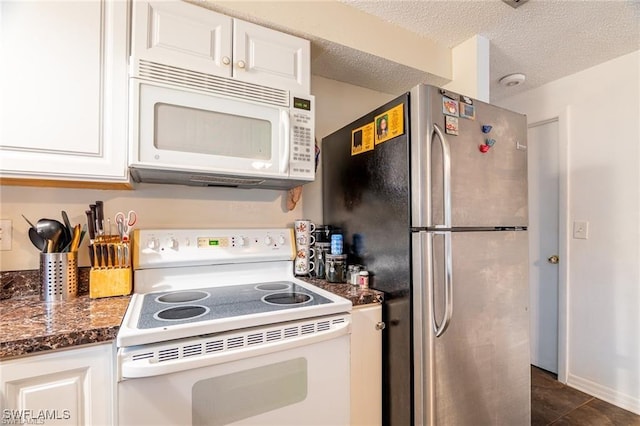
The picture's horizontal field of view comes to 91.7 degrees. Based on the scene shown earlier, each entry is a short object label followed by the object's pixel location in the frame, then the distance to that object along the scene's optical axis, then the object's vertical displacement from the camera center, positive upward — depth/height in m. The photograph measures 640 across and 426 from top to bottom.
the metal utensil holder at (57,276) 1.22 -0.25
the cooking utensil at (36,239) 1.29 -0.10
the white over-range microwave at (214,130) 1.21 +0.36
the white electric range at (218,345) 0.92 -0.43
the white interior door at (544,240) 2.45 -0.20
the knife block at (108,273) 1.29 -0.25
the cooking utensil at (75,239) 1.31 -0.10
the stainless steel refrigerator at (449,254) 1.25 -0.17
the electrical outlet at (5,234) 1.30 -0.08
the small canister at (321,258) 1.73 -0.24
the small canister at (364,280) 1.54 -0.32
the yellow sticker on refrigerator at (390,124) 1.36 +0.42
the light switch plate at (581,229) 2.21 -0.10
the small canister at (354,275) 1.57 -0.30
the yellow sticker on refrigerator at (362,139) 1.57 +0.40
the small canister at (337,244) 1.67 -0.16
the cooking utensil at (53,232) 1.25 -0.07
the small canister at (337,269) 1.62 -0.28
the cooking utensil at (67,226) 1.30 -0.05
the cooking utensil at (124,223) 1.40 -0.04
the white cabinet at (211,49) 1.23 +0.73
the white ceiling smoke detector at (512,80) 2.31 +1.03
